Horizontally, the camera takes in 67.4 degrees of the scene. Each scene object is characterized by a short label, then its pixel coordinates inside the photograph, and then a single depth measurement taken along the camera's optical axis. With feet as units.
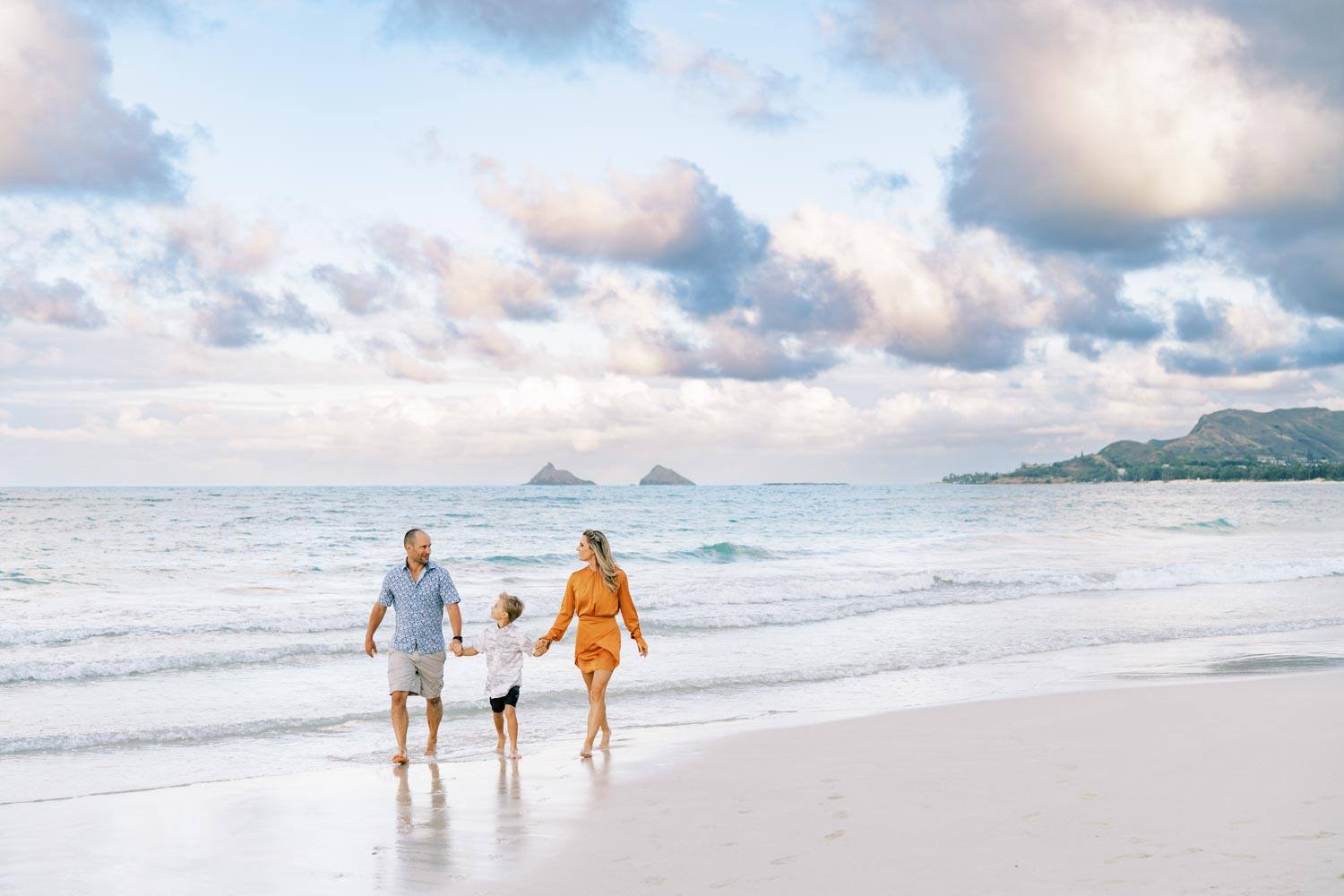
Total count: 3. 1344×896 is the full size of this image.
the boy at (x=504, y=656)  30.58
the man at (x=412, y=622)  30.01
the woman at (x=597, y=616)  30.25
